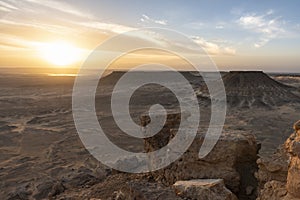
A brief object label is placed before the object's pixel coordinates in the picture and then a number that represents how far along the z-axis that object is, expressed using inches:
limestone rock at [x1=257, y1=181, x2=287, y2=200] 113.8
